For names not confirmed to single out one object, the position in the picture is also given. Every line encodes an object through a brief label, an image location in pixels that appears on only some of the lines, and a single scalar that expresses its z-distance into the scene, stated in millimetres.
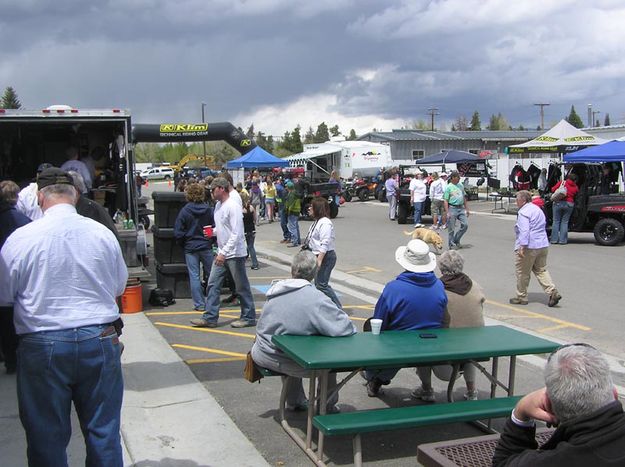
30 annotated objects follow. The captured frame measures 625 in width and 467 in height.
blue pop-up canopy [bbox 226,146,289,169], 25062
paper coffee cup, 4805
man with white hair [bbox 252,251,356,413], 4617
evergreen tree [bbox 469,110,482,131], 85000
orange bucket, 8656
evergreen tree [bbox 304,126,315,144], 85938
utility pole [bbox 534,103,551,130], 84125
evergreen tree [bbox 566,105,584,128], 83562
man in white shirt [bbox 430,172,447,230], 18633
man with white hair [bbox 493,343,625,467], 2279
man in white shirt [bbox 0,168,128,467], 2996
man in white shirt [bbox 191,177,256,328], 7625
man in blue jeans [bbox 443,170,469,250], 14969
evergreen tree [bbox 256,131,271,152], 84600
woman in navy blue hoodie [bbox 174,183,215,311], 8547
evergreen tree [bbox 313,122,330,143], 85250
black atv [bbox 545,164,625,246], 15422
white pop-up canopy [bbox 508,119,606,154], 23016
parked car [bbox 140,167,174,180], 65938
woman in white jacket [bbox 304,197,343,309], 8156
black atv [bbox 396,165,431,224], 21609
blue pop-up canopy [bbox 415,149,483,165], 28875
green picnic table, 3990
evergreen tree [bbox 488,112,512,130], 90900
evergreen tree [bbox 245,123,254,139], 91400
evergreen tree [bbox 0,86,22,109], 67206
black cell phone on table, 4738
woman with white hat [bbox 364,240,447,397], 5020
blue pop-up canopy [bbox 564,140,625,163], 16281
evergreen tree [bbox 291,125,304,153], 72750
